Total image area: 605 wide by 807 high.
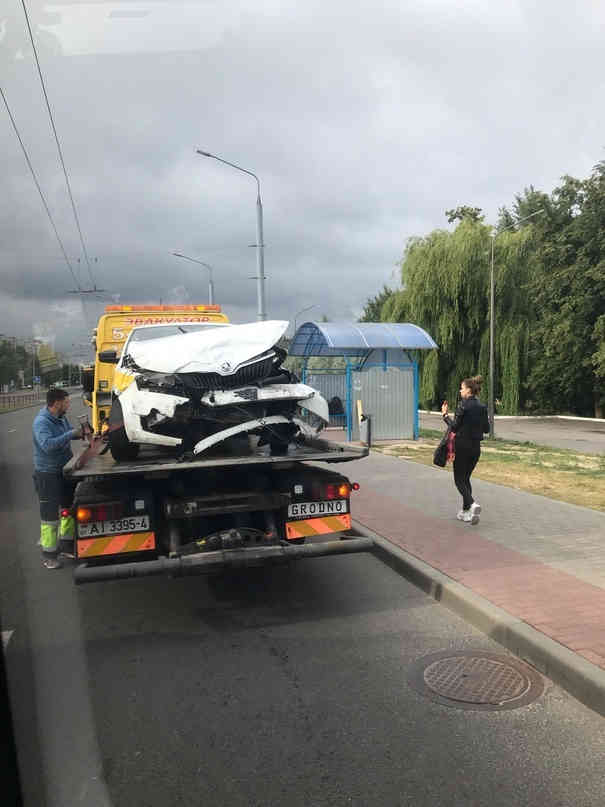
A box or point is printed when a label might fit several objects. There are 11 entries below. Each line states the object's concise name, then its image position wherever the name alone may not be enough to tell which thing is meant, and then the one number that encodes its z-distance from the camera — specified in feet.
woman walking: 24.70
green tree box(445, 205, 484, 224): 152.87
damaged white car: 16.66
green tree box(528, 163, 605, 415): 98.78
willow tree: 94.58
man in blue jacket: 20.48
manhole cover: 12.19
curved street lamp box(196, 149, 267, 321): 61.62
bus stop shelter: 60.70
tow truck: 15.53
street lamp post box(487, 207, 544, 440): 65.31
